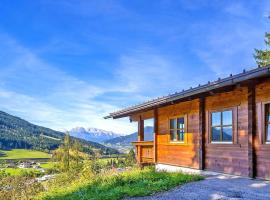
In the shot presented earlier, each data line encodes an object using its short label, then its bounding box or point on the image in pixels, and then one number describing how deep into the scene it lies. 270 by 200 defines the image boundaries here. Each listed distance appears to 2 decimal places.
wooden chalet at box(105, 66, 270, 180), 6.33
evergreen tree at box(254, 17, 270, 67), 18.82
